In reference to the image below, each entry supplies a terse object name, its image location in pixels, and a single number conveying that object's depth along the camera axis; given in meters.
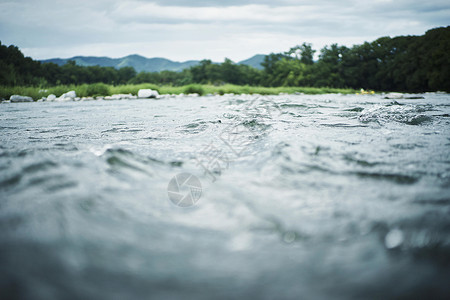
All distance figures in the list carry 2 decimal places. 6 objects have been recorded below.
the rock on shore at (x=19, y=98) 9.48
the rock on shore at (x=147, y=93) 13.00
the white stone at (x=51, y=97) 10.72
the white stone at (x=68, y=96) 10.64
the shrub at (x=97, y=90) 12.44
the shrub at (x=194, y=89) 15.04
